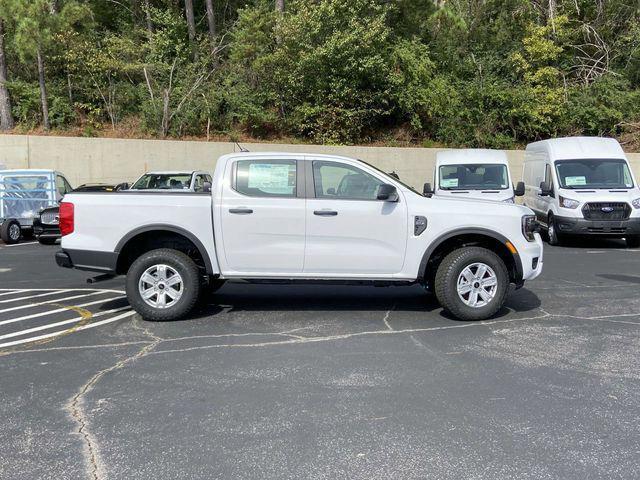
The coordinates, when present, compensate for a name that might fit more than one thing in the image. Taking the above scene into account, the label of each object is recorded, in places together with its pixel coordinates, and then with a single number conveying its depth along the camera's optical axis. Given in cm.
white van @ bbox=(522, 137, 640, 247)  1330
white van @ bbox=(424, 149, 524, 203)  1423
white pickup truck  679
